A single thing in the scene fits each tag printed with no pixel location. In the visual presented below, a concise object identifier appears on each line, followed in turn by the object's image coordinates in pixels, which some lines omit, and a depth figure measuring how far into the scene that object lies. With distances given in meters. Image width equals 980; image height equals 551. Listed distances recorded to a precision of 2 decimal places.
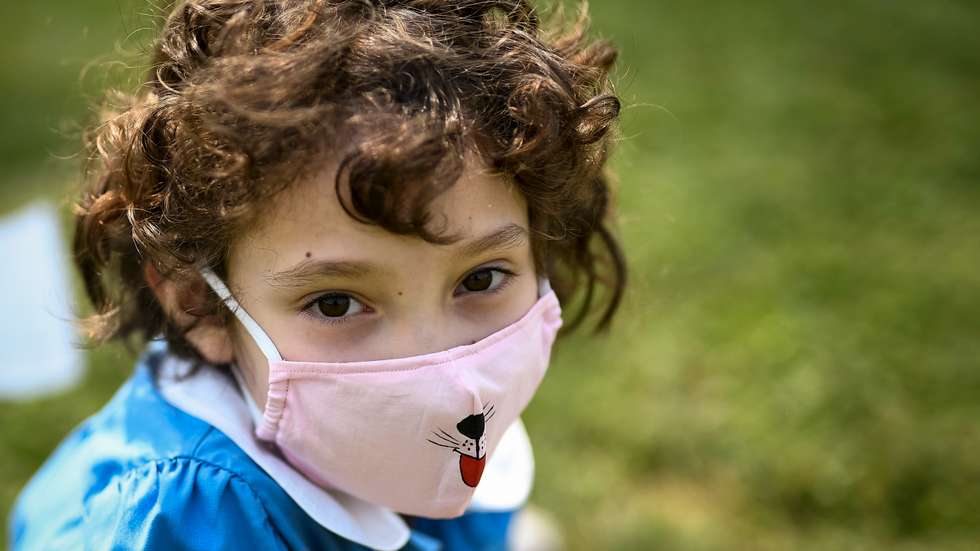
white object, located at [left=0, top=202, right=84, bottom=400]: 1.57
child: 1.18
